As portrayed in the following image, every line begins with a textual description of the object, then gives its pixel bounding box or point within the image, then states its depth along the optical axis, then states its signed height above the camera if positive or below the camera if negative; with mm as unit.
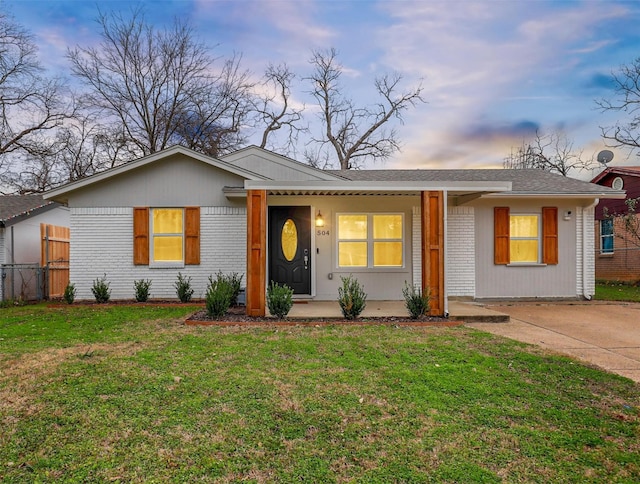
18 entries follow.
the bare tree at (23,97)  15164 +6605
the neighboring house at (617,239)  14703 +306
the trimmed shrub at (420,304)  6621 -1028
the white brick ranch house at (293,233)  8984 +332
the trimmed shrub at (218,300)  6590 -932
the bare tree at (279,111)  23031 +8490
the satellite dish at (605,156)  16094 +3876
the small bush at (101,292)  8680 -1027
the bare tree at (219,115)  20594 +7462
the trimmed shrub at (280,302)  6586 -965
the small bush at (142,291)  8711 -1010
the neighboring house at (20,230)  10211 +508
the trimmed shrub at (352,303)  6551 -985
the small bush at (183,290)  8617 -988
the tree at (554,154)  24641 +6143
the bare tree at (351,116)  23547 +8458
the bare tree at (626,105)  16203 +6150
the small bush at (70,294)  8789 -1087
